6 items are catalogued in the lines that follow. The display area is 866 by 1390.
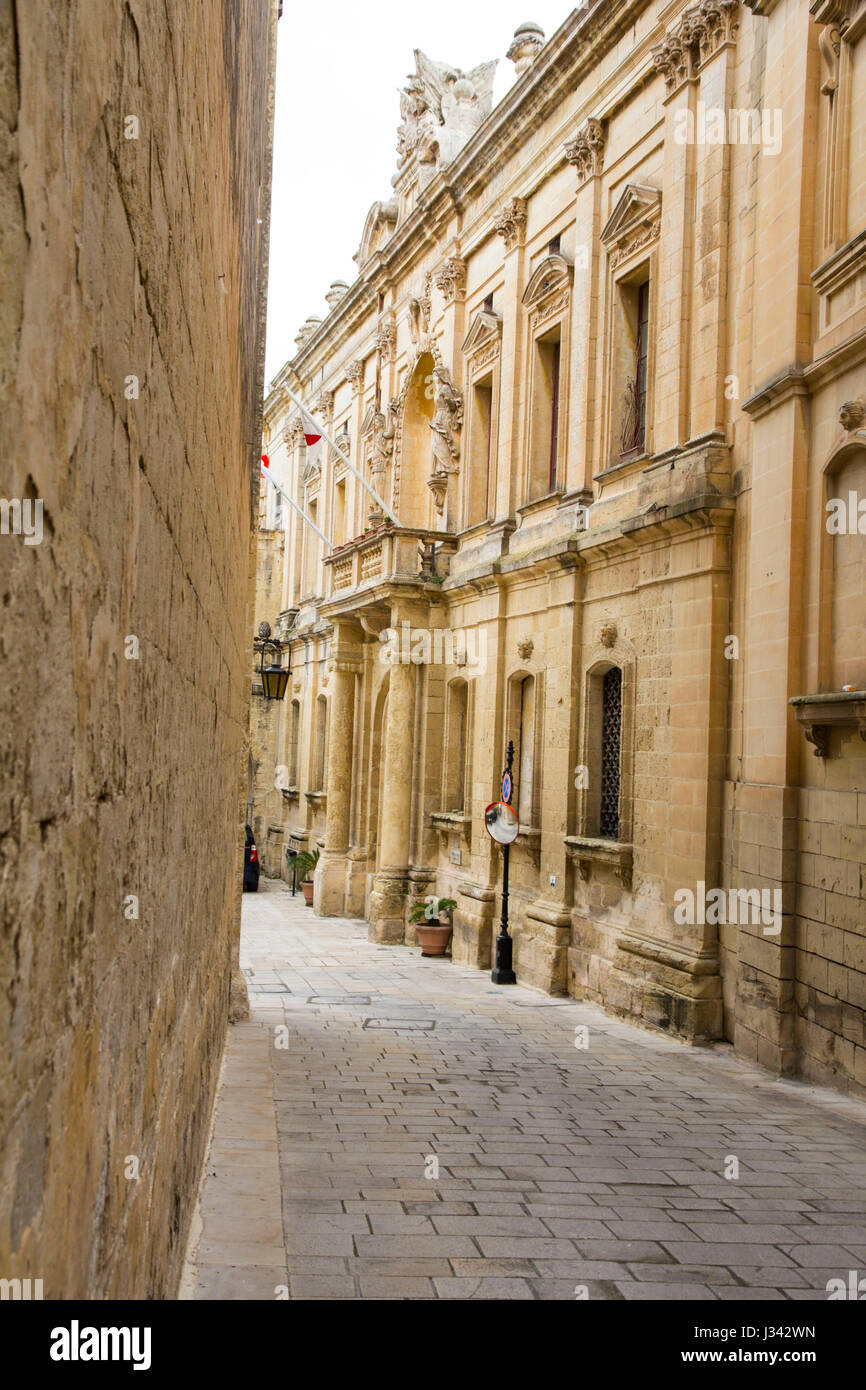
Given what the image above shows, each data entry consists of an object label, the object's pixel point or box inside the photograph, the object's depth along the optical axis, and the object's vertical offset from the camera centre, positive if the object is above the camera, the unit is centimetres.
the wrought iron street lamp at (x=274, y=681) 2745 +162
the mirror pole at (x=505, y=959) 1631 -282
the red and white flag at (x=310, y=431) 2237 +622
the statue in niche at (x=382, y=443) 2495 +656
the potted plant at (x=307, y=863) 2748 -264
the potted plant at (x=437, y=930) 1945 -290
